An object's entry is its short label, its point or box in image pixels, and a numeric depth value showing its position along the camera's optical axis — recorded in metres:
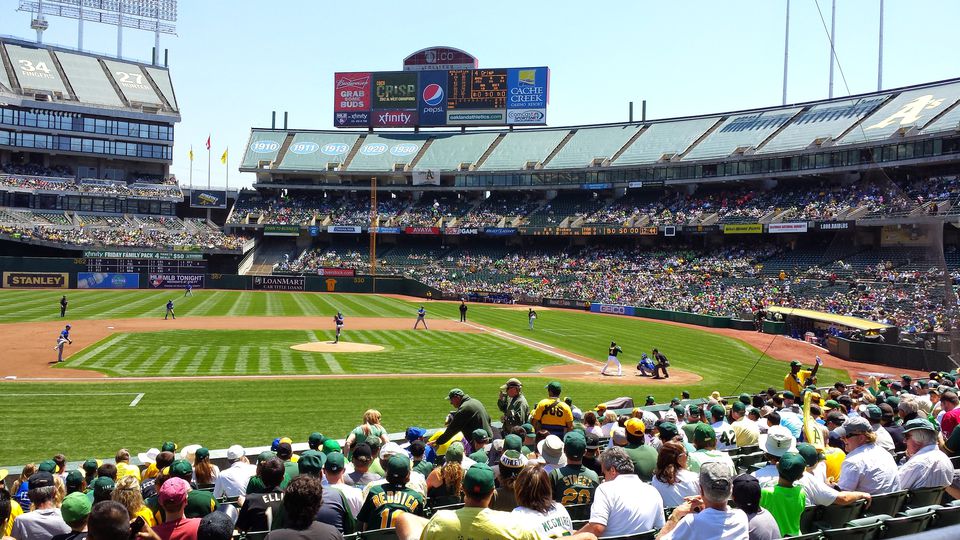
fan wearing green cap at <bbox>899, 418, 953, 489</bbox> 7.72
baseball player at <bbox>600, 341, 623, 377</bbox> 28.11
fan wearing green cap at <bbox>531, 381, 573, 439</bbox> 11.91
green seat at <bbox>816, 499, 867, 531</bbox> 6.93
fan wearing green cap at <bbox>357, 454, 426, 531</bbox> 6.12
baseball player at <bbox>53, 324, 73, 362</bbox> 27.58
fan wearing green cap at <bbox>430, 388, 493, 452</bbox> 10.91
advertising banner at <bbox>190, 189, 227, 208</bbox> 92.38
